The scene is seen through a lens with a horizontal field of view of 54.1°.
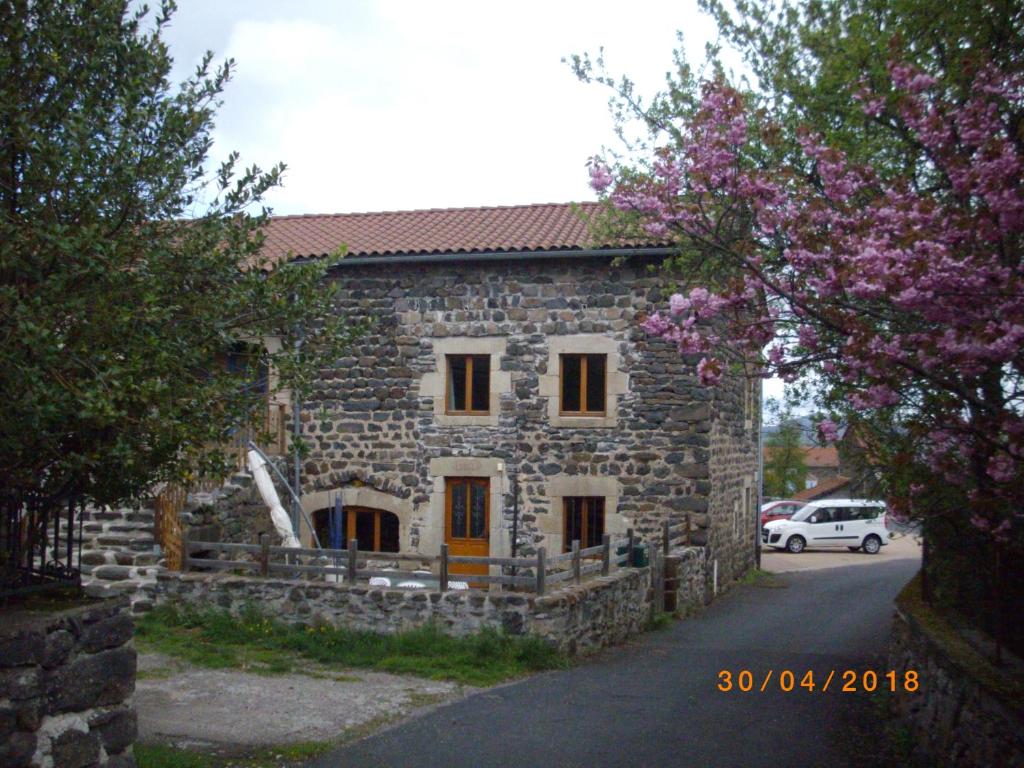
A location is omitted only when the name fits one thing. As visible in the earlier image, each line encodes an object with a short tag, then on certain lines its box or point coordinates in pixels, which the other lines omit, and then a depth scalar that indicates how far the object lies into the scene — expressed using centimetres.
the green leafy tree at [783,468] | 3662
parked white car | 2894
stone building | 1534
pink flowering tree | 519
